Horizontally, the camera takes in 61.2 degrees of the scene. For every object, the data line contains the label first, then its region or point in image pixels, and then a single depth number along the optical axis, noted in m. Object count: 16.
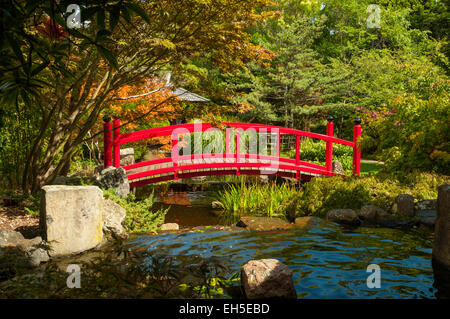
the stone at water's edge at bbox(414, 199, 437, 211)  7.02
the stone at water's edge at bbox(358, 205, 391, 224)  7.04
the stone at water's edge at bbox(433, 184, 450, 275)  4.23
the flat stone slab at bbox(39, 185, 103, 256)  4.80
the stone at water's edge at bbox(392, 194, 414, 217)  7.02
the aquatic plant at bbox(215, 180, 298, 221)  8.28
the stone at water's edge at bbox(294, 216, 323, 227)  6.84
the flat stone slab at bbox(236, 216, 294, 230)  6.75
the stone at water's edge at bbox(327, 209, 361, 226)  6.95
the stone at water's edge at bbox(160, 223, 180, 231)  6.69
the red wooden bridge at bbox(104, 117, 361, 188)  8.10
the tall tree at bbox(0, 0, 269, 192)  5.89
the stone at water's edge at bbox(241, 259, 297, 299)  3.49
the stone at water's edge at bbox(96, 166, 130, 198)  7.21
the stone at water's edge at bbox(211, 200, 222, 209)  9.19
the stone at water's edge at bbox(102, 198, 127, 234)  5.82
